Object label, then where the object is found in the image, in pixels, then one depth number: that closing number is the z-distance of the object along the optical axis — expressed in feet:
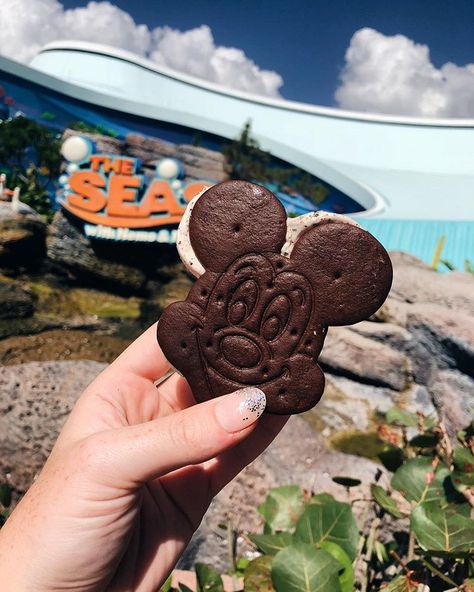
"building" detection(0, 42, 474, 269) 43.78
